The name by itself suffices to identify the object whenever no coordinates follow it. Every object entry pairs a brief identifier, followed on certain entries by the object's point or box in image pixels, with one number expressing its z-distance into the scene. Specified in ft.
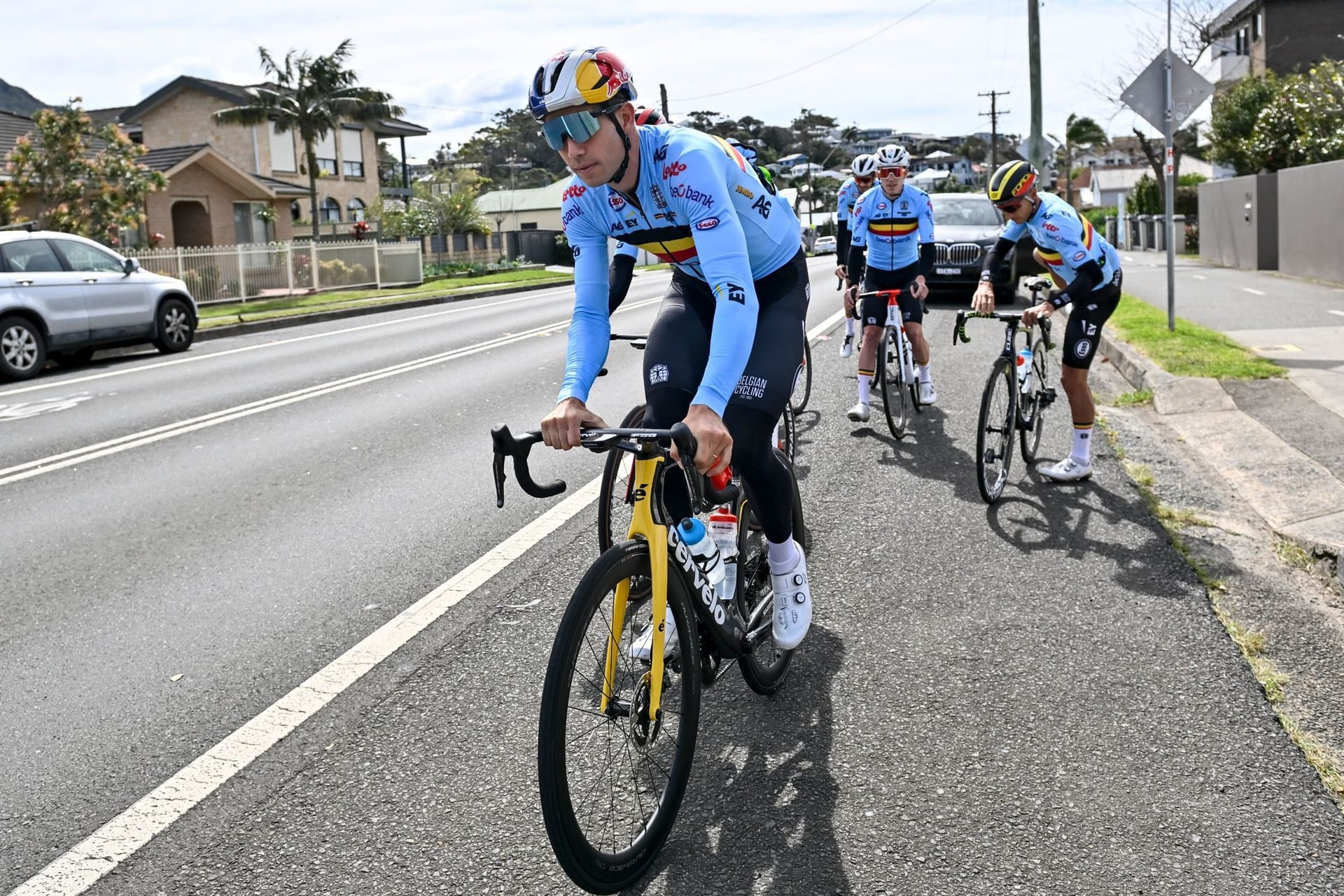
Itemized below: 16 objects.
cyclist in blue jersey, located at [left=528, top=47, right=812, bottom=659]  10.69
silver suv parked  47.19
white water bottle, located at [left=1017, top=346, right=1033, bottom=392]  23.86
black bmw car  62.49
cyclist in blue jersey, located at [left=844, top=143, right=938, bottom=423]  30.17
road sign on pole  42.01
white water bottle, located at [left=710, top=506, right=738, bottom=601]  12.57
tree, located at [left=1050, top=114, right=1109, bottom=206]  240.94
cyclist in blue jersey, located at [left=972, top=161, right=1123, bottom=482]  22.62
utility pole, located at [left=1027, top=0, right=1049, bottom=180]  98.58
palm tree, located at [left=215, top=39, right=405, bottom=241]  147.84
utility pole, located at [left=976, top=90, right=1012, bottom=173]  317.63
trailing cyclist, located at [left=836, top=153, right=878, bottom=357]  34.94
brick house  121.29
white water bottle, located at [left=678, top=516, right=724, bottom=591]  11.40
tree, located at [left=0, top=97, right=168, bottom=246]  76.59
